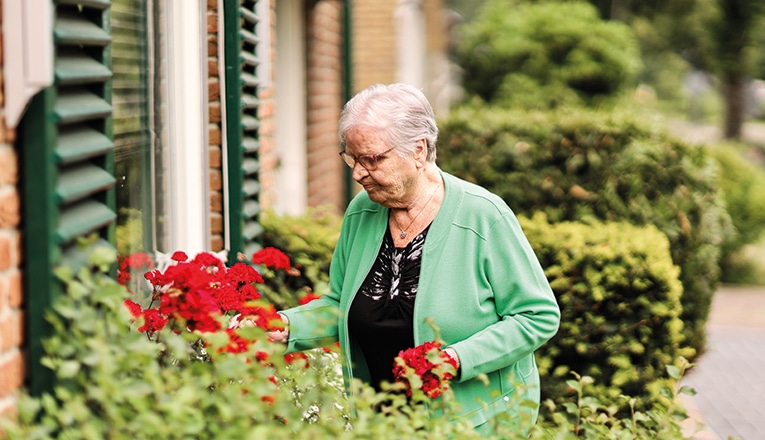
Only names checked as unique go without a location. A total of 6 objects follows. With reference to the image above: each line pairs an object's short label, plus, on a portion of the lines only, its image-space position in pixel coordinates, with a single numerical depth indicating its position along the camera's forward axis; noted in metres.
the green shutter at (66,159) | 4.04
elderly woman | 5.37
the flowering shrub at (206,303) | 4.57
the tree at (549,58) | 26.28
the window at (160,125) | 6.74
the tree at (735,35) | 45.76
